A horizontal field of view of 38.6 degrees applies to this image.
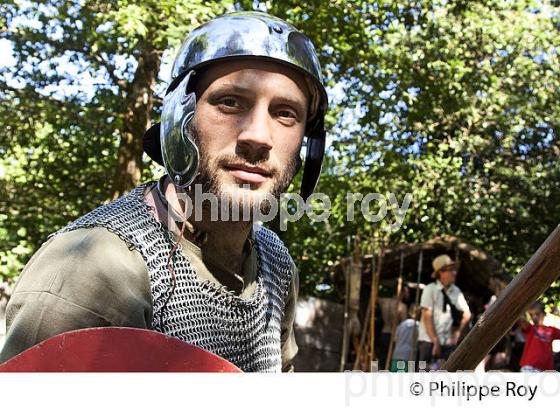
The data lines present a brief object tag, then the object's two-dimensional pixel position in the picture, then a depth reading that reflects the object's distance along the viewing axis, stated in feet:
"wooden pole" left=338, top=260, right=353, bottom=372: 35.65
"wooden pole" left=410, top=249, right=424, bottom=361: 30.54
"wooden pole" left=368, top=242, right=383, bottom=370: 34.45
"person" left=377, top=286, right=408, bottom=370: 36.52
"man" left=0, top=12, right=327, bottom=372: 5.78
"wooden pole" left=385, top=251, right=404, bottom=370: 34.68
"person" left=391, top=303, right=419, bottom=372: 30.50
